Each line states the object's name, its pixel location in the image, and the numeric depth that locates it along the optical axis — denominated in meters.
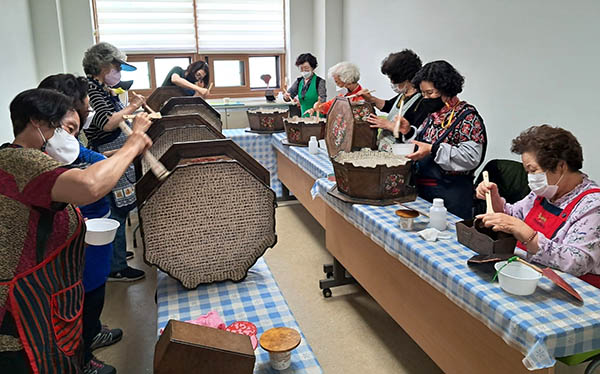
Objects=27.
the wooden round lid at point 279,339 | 1.24
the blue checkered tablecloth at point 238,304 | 1.46
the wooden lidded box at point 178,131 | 2.55
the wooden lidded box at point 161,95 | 3.96
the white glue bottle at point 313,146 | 3.77
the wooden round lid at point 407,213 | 2.02
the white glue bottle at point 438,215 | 1.97
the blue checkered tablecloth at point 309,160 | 3.27
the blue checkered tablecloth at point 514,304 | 1.25
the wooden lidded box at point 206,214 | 1.57
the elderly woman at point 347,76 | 3.45
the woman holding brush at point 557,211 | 1.55
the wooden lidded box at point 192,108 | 3.41
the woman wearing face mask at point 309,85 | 4.89
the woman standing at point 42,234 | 1.19
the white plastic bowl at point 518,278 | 1.40
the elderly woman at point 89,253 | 1.88
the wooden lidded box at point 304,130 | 4.04
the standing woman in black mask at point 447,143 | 2.29
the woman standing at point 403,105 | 2.73
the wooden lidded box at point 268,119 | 4.87
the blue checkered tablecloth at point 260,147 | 4.86
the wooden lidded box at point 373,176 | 2.29
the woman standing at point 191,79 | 4.53
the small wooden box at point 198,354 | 1.09
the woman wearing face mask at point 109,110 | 2.81
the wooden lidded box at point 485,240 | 1.63
